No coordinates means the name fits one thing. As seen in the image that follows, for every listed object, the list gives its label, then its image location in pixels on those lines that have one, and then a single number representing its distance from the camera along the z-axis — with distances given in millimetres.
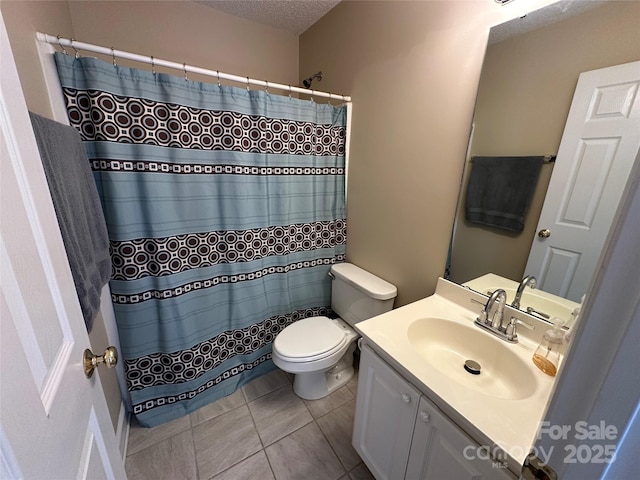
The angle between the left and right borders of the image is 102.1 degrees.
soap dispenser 881
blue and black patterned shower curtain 1167
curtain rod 984
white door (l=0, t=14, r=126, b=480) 358
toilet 1460
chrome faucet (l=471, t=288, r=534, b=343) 1032
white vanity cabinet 750
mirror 828
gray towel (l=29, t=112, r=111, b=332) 750
